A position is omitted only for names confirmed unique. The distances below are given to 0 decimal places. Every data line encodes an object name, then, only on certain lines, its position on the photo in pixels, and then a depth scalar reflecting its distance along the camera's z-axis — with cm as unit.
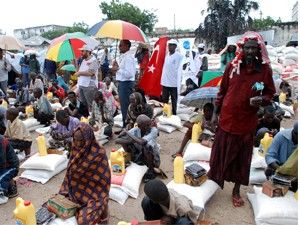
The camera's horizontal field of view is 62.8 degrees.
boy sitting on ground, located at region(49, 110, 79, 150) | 320
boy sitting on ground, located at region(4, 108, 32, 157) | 324
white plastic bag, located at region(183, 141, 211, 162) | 292
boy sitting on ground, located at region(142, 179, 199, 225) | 177
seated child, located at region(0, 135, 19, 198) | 247
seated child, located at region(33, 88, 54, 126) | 452
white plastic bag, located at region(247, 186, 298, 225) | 206
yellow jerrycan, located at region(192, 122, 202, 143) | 309
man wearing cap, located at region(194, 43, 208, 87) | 575
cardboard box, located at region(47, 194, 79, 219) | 207
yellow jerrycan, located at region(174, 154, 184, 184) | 243
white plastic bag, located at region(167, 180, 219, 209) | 228
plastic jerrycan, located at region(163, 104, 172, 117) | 435
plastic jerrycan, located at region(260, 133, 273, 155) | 284
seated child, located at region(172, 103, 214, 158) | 302
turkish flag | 441
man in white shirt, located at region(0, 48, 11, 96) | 509
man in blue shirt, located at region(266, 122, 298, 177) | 229
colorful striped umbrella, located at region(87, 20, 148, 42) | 360
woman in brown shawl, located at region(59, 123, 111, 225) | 209
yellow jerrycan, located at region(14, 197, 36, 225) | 184
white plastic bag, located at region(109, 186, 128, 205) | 253
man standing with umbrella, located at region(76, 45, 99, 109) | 392
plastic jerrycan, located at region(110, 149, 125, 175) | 265
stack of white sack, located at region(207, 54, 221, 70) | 700
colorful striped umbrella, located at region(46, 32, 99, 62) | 480
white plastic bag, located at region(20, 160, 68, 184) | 291
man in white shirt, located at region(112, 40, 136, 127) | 364
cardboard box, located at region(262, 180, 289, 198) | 218
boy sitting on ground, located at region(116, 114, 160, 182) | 278
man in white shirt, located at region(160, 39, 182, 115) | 424
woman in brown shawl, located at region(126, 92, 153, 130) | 334
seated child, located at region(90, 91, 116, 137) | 383
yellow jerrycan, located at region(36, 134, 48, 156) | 294
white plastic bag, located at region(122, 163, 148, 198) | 258
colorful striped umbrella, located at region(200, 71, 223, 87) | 366
